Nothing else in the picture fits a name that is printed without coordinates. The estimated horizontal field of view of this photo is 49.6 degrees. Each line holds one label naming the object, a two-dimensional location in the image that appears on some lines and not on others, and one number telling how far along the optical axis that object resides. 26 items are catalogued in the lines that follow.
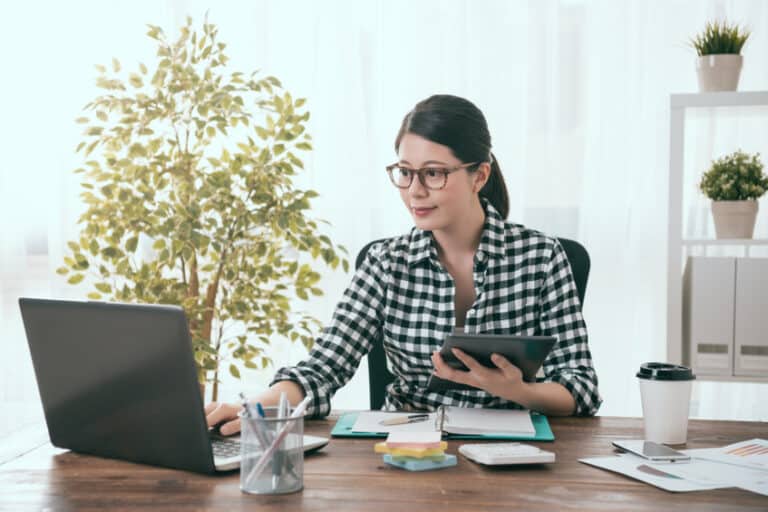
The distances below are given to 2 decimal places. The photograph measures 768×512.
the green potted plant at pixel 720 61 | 2.38
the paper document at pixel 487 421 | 1.36
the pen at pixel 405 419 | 1.42
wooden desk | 1.02
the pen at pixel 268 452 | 1.05
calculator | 1.17
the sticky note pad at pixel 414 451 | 1.16
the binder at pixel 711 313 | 2.36
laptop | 1.08
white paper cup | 1.32
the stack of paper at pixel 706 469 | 1.10
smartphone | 1.21
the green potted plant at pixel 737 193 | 2.35
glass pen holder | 1.05
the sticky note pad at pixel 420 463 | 1.16
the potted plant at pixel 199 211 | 2.31
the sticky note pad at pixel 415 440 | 1.17
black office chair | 1.94
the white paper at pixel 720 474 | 1.10
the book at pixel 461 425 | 1.35
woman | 1.79
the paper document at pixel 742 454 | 1.21
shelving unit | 2.37
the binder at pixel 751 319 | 2.33
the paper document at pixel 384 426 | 1.37
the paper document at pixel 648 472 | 1.09
